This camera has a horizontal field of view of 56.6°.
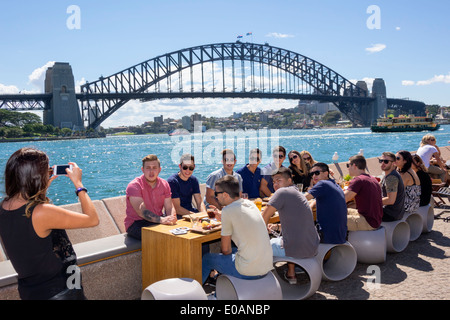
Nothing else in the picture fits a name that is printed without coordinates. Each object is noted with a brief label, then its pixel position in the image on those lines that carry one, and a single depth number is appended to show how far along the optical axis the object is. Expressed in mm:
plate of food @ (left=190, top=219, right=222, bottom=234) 2907
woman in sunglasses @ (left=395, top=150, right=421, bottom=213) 4465
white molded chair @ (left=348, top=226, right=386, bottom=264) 3771
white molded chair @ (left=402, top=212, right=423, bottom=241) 4562
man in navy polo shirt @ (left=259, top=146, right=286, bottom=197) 4844
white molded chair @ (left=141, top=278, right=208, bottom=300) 2314
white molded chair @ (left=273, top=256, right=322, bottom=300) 3027
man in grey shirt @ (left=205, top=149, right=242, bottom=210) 4198
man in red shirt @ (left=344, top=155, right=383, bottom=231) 3756
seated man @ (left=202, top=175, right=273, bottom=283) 2582
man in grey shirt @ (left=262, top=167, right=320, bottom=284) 3012
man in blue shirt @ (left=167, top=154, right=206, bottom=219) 3918
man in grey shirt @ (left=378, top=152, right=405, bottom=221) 4047
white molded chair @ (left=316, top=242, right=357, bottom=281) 3339
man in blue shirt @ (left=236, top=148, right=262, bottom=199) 4715
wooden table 2783
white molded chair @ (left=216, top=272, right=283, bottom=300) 2555
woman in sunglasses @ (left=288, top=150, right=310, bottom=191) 5129
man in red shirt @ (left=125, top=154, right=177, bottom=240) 3293
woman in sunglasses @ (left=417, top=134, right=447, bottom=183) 6339
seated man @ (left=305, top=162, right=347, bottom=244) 3375
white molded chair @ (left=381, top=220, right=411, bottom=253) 4052
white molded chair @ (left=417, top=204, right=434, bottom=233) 4710
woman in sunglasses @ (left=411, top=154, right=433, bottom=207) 4816
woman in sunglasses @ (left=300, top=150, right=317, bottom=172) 5512
